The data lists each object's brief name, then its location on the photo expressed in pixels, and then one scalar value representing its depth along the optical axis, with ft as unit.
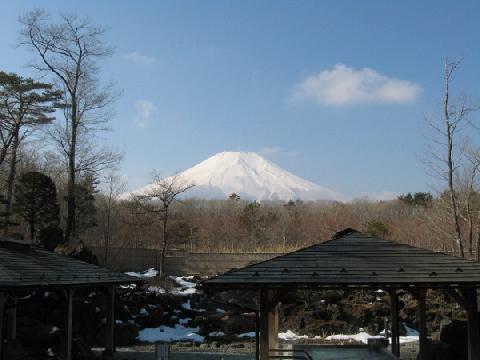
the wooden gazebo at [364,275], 31.76
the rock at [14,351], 40.29
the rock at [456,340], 41.88
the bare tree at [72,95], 87.61
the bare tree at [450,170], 67.10
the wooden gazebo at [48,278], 33.35
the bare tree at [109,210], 113.29
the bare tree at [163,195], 103.14
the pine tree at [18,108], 85.25
